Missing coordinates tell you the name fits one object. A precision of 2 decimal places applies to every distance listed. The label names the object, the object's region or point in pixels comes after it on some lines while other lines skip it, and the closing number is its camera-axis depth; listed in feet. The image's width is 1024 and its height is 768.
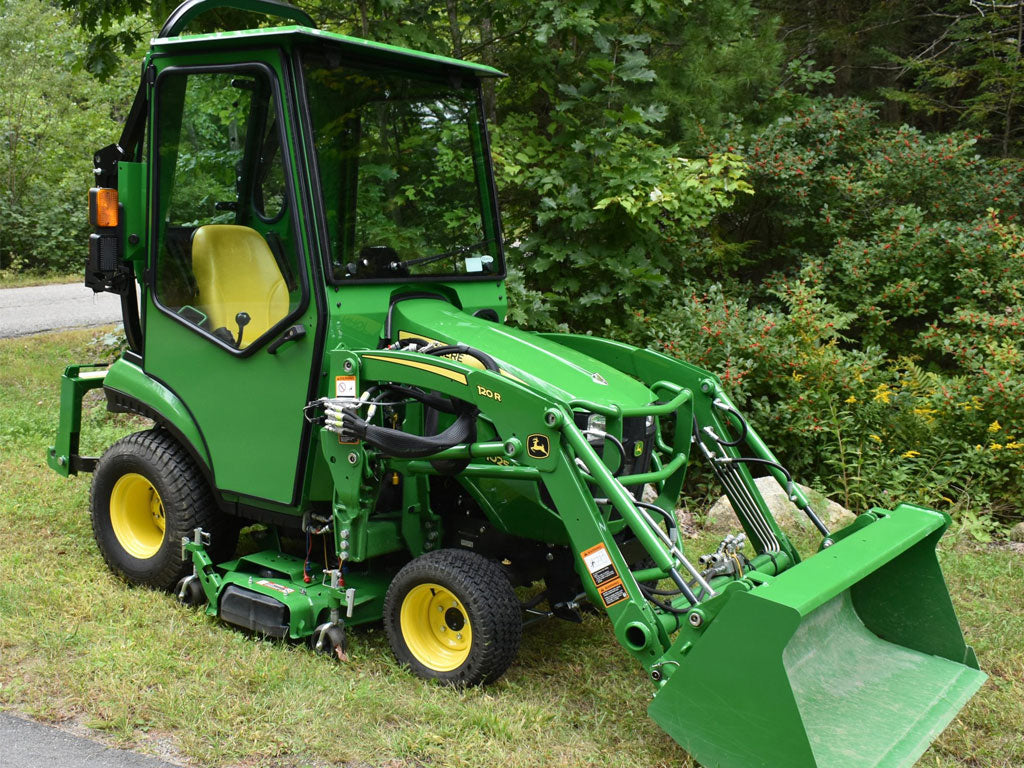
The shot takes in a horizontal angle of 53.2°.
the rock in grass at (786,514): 18.61
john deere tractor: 11.03
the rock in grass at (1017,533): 18.66
